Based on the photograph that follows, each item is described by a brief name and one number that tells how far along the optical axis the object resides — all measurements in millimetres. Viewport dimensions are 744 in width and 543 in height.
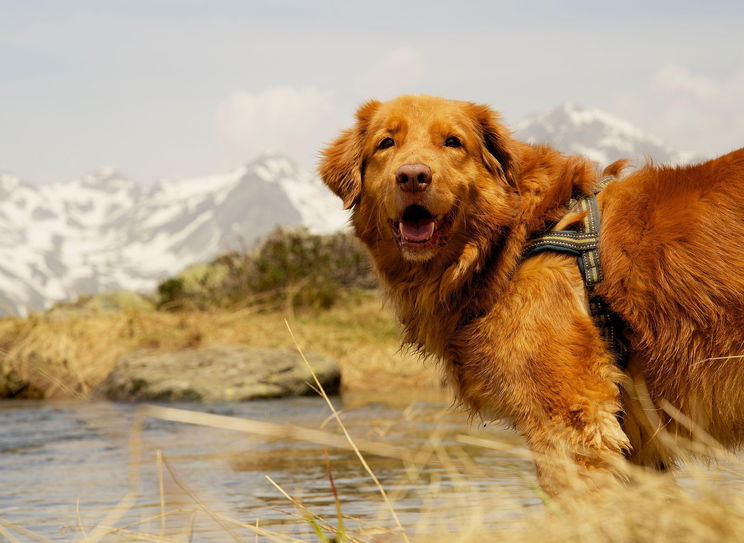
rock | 10164
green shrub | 15250
